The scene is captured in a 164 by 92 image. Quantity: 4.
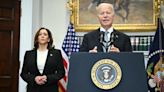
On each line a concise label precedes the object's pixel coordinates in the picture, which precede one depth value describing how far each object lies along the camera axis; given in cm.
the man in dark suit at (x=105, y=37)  476
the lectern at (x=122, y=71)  407
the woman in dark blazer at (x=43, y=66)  756
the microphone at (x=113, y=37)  485
